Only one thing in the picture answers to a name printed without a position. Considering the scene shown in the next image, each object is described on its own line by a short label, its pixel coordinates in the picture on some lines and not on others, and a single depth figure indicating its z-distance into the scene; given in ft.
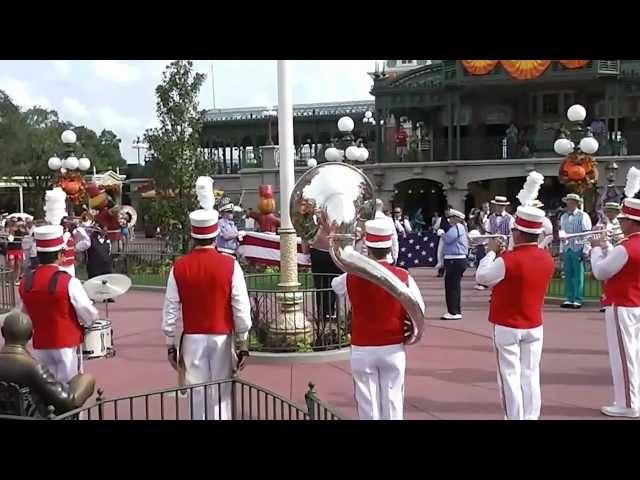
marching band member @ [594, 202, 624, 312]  25.09
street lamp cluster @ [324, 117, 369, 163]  50.85
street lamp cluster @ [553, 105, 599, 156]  40.73
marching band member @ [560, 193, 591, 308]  36.37
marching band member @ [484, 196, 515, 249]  43.28
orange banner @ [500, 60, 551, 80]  83.15
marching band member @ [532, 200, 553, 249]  23.27
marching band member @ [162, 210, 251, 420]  16.63
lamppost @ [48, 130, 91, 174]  57.62
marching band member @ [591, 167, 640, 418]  19.15
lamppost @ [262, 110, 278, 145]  109.24
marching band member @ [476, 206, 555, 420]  17.07
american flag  61.11
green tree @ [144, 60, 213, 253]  52.65
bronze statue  12.71
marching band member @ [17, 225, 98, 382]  16.85
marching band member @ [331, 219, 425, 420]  15.74
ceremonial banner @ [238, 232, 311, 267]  42.83
